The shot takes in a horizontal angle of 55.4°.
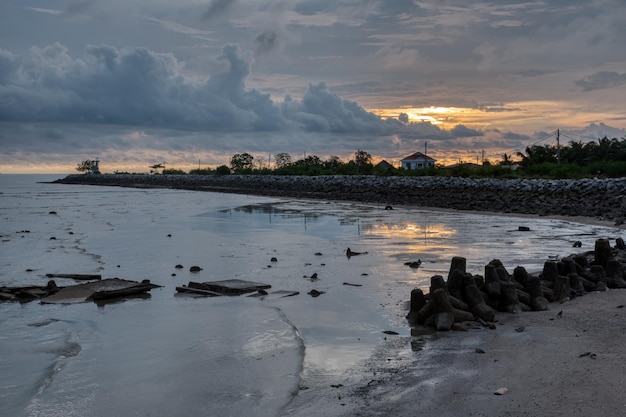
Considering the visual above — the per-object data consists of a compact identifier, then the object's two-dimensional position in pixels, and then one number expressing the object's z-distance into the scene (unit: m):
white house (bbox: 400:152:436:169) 120.62
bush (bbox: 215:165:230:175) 146.75
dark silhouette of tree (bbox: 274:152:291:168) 146.44
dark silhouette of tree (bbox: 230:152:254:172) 153.38
